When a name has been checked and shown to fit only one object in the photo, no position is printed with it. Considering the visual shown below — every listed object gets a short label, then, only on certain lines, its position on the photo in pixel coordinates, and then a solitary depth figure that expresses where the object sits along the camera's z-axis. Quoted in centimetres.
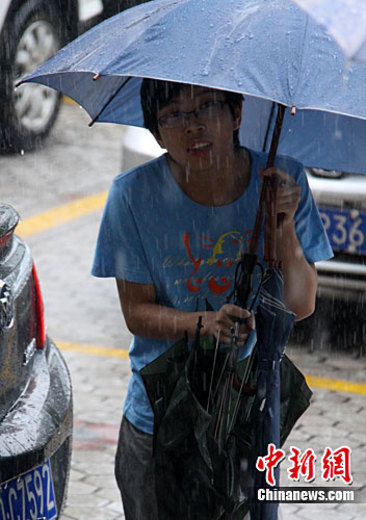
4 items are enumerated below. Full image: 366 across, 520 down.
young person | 579
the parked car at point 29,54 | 1919
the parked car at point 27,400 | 634
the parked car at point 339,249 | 1120
